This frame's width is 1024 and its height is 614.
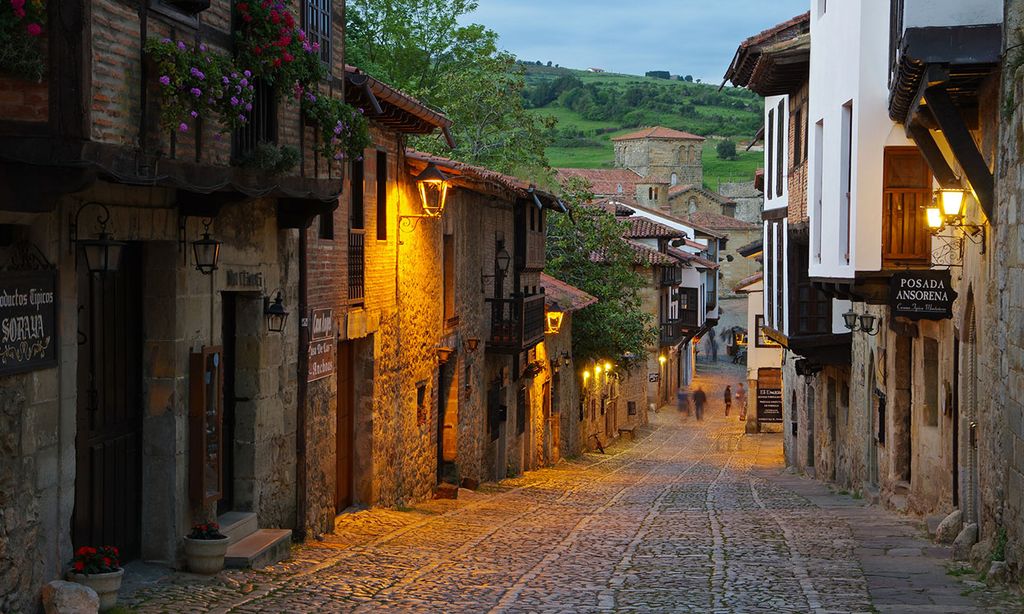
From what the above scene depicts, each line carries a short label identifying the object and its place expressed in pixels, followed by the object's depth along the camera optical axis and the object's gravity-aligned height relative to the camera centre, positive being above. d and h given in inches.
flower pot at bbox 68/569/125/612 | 331.3 -73.3
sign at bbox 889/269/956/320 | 551.8 +5.8
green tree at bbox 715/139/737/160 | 5526.6 +697.2
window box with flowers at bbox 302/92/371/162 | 483.5 +71.8
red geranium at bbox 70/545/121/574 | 333.1 -67.8
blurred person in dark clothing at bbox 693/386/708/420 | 2096.1 -156.9
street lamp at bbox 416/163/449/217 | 681.0 +69.0
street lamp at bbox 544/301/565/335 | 1170.6 -9.5
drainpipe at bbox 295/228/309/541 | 517.0 -43.9
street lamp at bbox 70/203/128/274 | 335.3 +14.9
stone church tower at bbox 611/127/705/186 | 4982.8 +606.6
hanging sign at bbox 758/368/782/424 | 1865.2 -143.5
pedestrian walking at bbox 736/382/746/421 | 2284.7 -165.6
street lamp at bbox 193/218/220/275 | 407.2 +18.1
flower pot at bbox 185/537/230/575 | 402.0 -79.1
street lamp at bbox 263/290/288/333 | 478.0 -2.4
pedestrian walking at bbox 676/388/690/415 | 2278.3 -174.1
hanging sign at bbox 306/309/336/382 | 537.0 -16.6
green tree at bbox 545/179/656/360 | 1437.0 +40.2
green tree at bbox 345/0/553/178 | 1616.6 +322.4
